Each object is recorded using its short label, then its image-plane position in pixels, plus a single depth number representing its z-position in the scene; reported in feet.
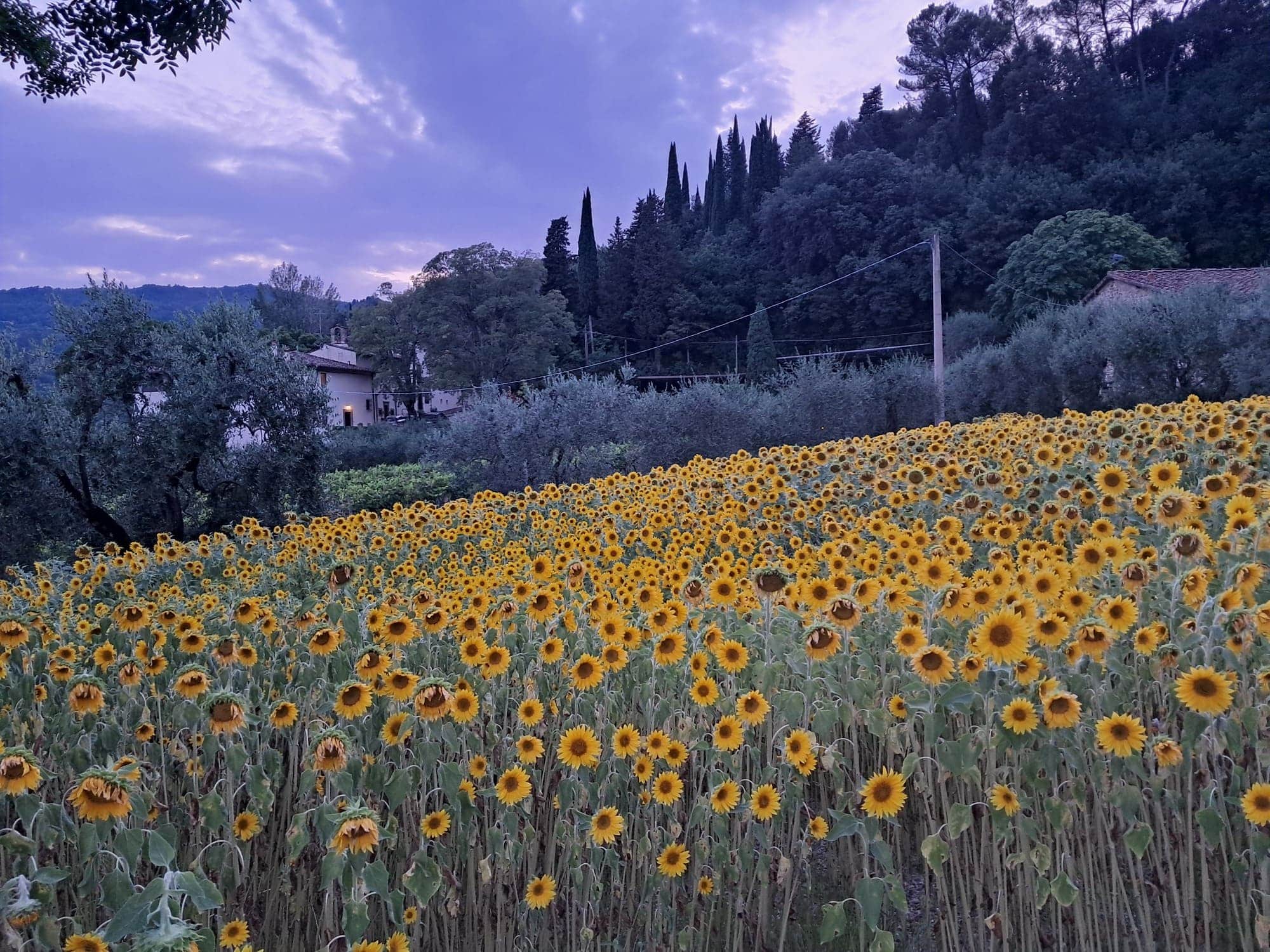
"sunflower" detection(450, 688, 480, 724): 7.06
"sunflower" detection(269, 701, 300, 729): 7.52
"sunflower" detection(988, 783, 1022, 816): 6.40
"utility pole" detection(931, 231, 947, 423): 63.52
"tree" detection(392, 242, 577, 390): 151.43
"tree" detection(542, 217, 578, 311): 191.01
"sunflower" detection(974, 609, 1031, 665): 6.86
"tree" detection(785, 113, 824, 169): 232.53
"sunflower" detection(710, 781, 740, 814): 6.84
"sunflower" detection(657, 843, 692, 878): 7.06
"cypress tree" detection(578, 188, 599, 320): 190.29
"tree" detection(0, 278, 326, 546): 37.88
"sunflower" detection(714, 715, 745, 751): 7.23
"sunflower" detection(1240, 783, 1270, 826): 6.01
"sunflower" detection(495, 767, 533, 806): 6.89
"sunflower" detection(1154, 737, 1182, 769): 6.43
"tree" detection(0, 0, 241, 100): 11.34
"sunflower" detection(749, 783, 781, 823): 6.97
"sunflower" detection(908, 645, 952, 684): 6.92
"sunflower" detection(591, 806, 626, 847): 6.92
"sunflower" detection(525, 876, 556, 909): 6.77
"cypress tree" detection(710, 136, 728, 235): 253.44
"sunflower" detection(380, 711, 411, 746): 6.89
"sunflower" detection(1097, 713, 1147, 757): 6.31
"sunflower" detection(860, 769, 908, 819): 6.78
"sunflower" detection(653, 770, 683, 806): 7.18
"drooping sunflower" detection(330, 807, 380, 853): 5.39
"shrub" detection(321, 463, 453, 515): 57.72
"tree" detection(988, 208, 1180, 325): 129.18
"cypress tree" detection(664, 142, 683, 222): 251.39
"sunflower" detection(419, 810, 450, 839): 6.72
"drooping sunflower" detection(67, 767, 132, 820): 5.26
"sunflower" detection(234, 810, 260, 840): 7.05
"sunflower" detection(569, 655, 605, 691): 7.75
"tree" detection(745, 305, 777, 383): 158.92
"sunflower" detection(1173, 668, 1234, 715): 6.19
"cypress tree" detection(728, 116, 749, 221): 249.14
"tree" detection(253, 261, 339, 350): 219.41
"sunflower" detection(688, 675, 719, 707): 7.55
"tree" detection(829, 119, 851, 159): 221.05
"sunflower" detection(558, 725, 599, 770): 7.07
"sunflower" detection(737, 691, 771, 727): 7.23
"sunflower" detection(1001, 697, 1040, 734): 6.42
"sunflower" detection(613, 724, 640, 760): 7.35
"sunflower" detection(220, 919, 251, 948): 6.38
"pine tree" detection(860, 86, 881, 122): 236.84
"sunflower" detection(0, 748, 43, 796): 5.38
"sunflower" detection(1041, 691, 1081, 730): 6.33
